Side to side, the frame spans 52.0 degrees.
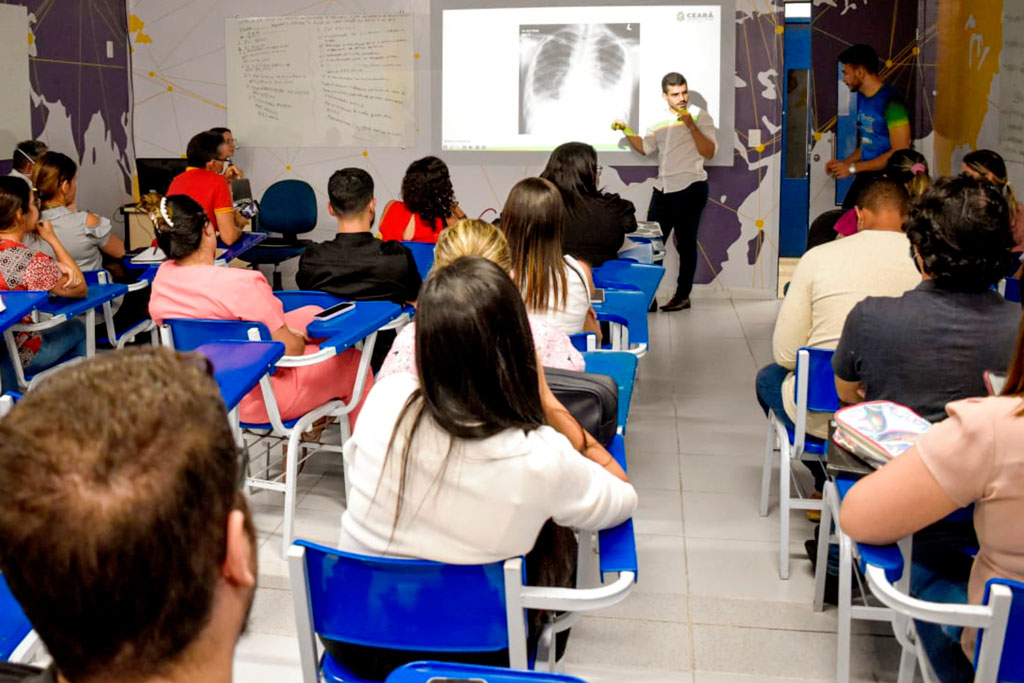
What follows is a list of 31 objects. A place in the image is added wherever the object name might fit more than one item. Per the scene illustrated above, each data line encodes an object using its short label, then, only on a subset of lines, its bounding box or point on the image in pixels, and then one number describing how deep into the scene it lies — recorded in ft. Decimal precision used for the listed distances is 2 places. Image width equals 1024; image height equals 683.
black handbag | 7.54
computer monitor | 24.58
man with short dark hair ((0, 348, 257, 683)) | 2.24
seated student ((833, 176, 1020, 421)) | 7.71
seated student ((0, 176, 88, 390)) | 12.30
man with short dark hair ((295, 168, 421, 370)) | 13.17
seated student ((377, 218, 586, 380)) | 8.73
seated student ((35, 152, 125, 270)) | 15.72
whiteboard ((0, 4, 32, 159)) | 21.35
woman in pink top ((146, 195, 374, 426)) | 11.09
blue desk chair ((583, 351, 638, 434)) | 8.36
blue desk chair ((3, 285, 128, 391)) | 12.00
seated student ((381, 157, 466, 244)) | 16.43
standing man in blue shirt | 20.76
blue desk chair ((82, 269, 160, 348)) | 14.58
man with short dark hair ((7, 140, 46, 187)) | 19.34
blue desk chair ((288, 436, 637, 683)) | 5.41
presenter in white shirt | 24.25
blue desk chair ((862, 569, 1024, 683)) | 5.20
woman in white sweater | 5.65
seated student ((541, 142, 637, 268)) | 15.21
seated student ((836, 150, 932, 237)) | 11.78
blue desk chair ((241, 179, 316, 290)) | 24.73
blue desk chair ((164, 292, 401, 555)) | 10.39
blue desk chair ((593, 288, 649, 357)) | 12.33
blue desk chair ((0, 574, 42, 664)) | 4.42
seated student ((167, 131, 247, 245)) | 20.22
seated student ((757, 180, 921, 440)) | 10.32
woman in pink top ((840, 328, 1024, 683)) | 5.52
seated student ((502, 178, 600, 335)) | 10.99
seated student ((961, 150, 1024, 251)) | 14.11
